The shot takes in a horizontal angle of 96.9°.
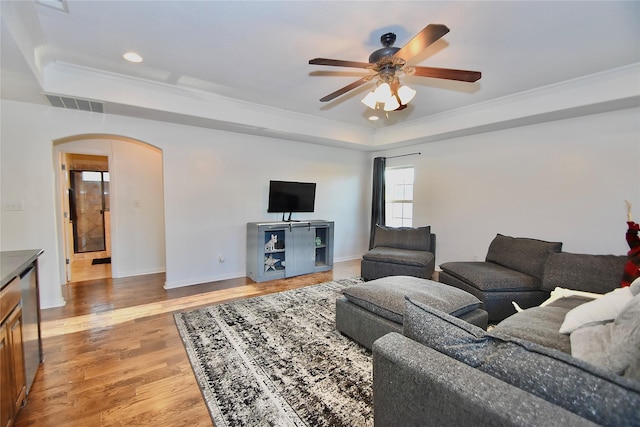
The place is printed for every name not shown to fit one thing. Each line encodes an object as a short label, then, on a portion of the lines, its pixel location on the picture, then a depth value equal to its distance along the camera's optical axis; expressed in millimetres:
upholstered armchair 4059
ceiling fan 2119
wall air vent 3021
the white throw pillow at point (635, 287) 1720
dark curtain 5852
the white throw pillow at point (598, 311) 1537
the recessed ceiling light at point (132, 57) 2693
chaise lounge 2936
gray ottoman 2192
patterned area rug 1724
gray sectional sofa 762
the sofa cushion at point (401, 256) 4027
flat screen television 4820
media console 4398
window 5613
